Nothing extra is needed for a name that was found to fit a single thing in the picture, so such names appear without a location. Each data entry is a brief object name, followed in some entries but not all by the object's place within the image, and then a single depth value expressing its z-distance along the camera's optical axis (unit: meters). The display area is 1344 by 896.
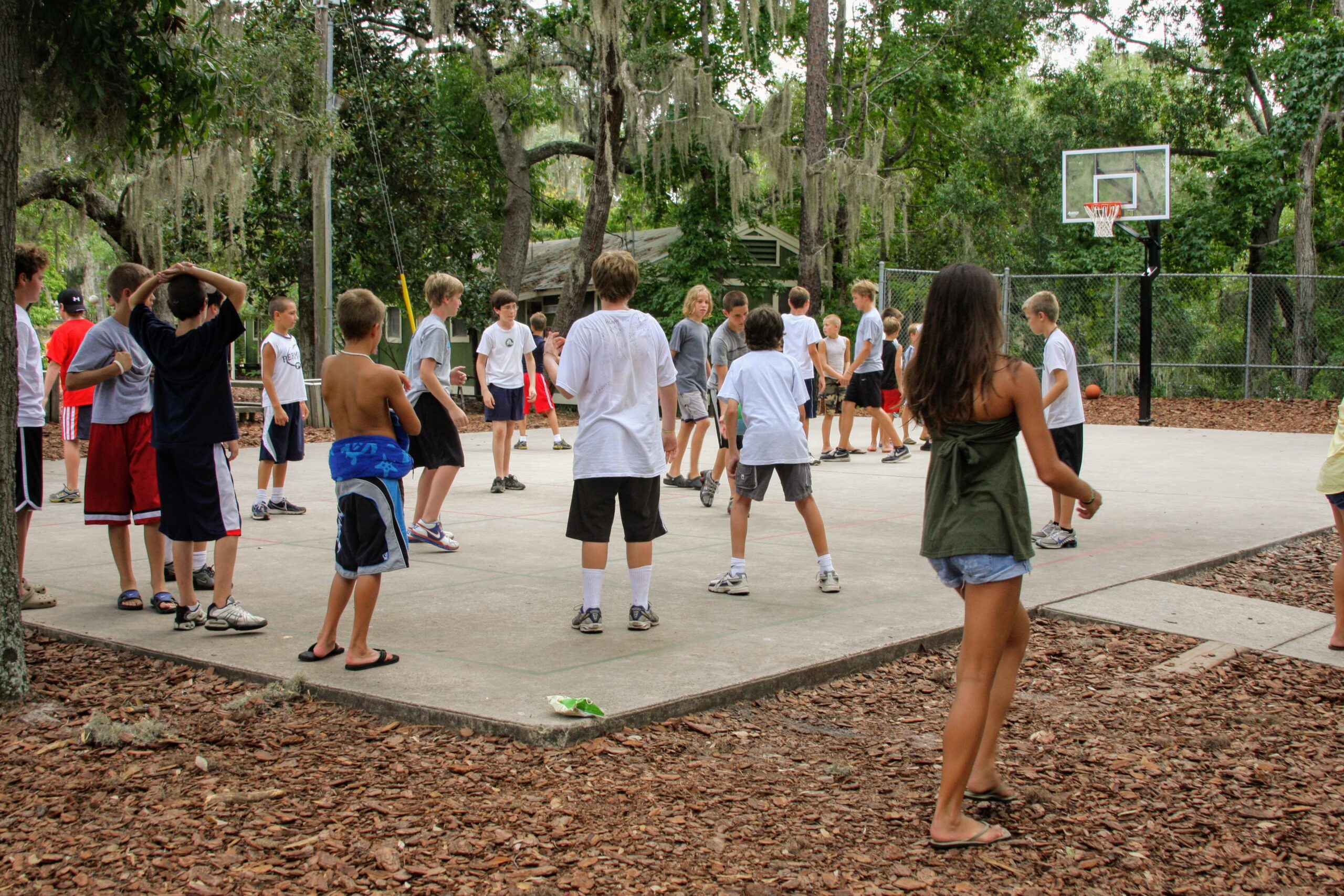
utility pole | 16.94
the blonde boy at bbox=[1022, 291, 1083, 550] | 7.30
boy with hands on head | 5.40
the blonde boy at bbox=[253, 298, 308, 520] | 8.89
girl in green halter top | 3.36
